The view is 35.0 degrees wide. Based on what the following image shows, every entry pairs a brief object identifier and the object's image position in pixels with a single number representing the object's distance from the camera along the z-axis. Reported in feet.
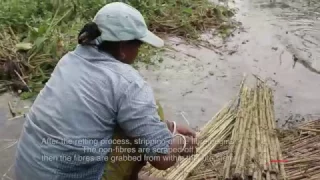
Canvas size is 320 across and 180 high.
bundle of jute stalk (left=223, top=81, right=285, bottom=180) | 10.10
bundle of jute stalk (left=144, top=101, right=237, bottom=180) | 10.52
